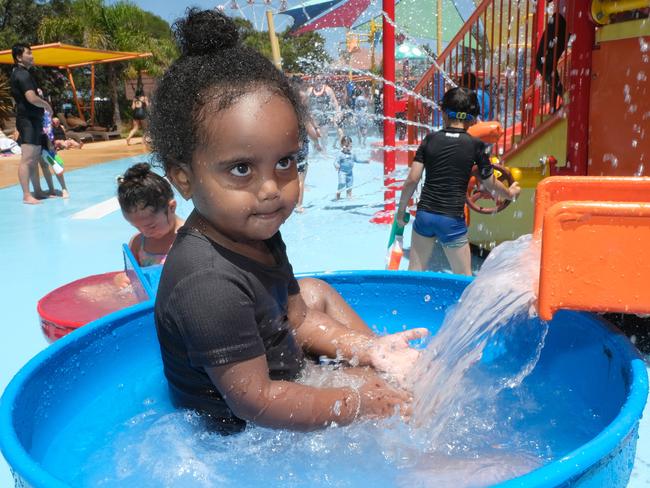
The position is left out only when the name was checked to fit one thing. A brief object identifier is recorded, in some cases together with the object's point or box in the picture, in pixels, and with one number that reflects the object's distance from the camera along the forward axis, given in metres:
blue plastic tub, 0.95
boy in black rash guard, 3.23
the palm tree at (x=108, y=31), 22.42
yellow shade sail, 13.85
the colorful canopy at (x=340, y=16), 12.51
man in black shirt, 6.52
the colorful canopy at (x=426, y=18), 15.85
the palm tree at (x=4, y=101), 17.52
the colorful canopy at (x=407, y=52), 17.28
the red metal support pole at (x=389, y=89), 4.70
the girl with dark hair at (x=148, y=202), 2.55
